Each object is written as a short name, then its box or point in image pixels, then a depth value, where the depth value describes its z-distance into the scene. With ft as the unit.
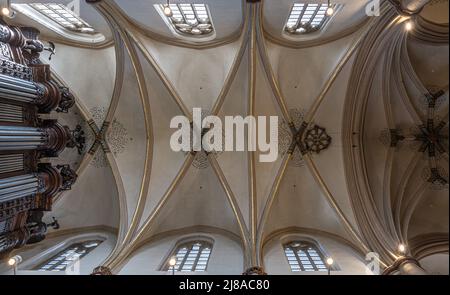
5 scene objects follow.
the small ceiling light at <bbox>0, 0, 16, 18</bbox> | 27.00
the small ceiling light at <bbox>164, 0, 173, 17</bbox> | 29.32
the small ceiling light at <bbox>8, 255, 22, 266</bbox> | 33.12
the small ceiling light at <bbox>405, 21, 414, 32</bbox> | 29.78
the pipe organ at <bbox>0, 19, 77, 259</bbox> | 24.76
